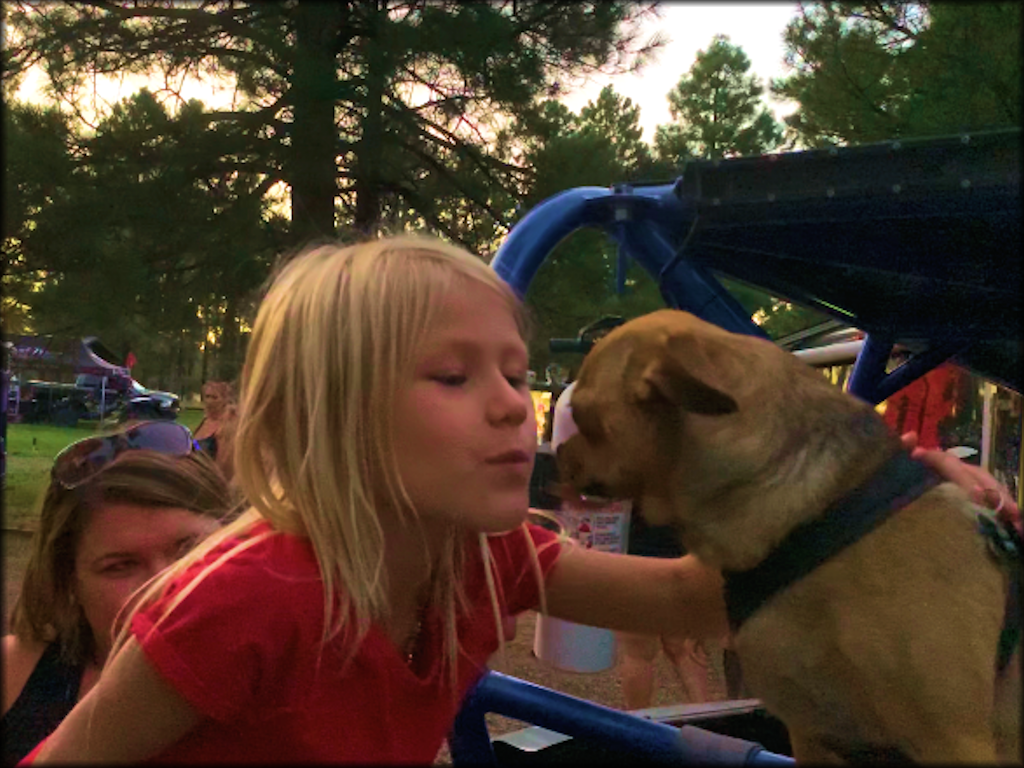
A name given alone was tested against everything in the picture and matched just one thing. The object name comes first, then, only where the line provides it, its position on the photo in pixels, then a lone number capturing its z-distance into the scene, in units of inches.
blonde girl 20.5
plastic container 41.5
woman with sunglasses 41.7
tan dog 19.9
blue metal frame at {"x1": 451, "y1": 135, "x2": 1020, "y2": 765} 24.7
